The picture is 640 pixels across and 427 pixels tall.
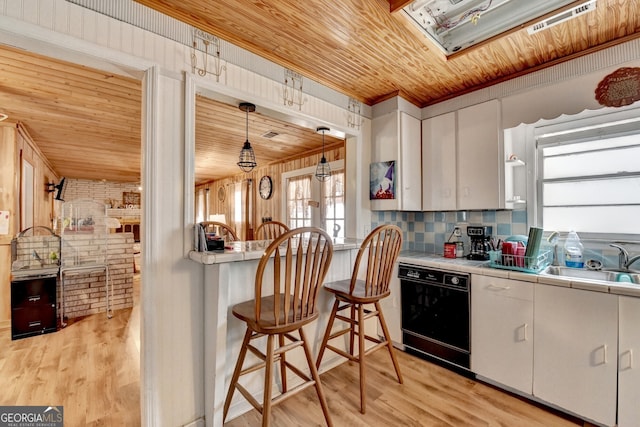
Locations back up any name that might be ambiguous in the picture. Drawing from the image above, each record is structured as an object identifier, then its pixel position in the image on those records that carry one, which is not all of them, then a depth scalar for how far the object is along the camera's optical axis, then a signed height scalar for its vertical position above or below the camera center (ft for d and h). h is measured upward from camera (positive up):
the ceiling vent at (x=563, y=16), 4.88 +3.68
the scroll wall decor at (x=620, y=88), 5.60 +2.64
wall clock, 17.14 +1.65
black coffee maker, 7.94 -0.82
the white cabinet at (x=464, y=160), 7.56 +1.59
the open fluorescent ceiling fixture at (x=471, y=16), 5.16 +3.96
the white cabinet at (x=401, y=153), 8.42 +1.90
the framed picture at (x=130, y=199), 27.43 +1.36
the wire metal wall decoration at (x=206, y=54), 5.33 +3.17
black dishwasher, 6.84 -2.65
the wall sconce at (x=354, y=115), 8.47 +3.08
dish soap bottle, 6.64 -0.92
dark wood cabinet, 9.07 -3.20
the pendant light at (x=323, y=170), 10.73 +1.68
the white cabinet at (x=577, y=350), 4.99 -2.66
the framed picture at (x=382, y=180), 8.45 +1.03
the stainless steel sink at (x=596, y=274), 5.68 -1.36
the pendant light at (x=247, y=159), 8.62 +1.75
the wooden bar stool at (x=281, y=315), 4.41 -1.77
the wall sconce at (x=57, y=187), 17.13 +1.58
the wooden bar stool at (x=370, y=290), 5.81 -1.76
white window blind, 6.50 +0.84
